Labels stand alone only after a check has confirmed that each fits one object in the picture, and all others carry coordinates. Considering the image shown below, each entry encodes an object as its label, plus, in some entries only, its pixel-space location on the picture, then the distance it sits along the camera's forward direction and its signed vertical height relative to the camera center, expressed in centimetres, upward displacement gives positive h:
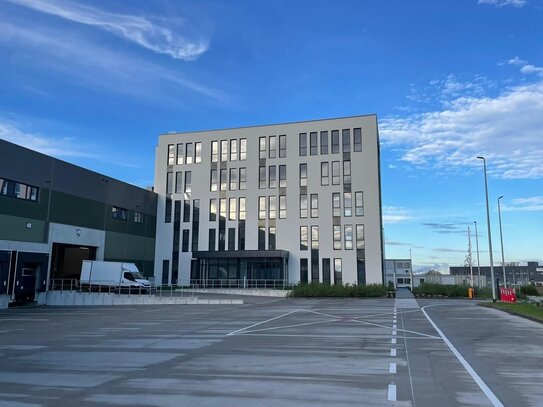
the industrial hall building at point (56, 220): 3253 +488
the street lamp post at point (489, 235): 3359 +345
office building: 5050 +858
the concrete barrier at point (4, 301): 3066 -143
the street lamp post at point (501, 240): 4131 +381
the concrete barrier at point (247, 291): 4559 -99
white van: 3847 +16
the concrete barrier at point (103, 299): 3541 -143
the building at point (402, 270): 11069 +320
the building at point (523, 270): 11506 +367
